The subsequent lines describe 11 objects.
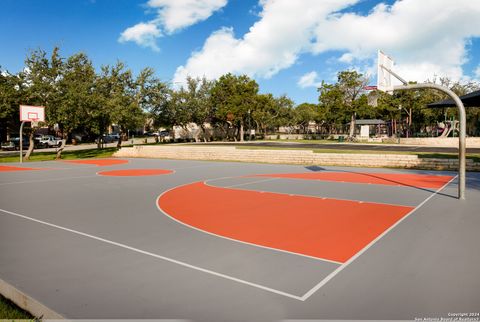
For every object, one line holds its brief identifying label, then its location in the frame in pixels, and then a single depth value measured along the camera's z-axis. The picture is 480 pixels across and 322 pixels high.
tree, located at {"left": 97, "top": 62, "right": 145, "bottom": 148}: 33.84
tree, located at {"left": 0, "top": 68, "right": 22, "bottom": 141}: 30.31
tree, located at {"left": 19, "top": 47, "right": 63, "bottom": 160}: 29.23
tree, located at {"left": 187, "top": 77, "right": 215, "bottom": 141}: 53.91
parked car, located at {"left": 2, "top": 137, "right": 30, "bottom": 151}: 45.03
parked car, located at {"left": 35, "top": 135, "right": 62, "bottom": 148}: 49.92
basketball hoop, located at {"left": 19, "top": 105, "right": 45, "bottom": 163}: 27.50
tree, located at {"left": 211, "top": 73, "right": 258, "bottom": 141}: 57.06
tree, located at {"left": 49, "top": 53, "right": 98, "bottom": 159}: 28.94
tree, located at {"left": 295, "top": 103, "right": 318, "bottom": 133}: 79.56
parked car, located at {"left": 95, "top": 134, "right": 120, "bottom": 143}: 59.92
